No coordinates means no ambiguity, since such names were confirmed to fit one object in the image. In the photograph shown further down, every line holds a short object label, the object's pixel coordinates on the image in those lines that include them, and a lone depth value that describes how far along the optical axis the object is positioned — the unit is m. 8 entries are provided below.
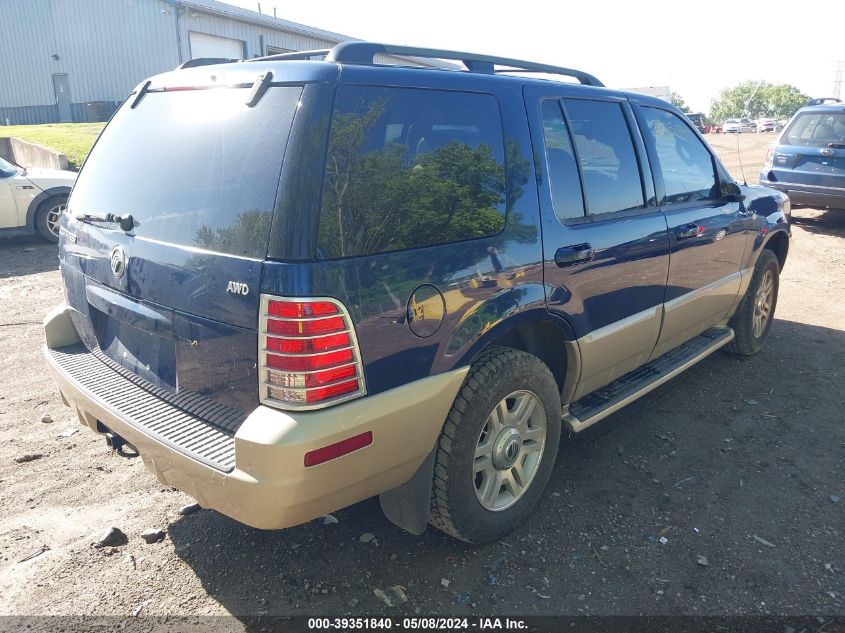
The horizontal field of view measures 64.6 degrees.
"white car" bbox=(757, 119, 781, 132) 59.13
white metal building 25.66
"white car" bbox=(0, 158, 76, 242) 9.23
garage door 25.77
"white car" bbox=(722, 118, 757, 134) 46.28
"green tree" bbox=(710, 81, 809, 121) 117.94
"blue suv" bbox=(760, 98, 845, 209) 9.94
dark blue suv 2.26
